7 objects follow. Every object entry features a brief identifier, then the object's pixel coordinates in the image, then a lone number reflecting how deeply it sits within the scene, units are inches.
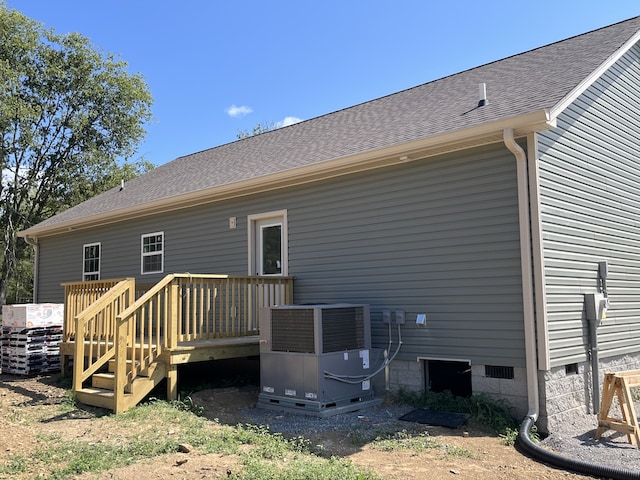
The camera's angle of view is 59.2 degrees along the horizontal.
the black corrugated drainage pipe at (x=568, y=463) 177.3
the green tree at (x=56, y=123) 884.6
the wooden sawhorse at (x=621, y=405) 218.4
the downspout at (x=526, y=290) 231.3
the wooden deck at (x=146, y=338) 268.4
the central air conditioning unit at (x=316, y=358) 259.8
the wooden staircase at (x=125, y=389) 263.9
